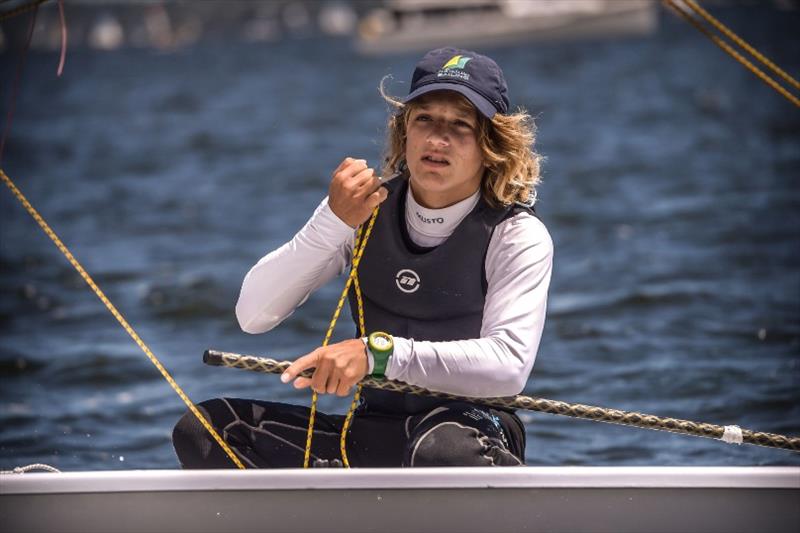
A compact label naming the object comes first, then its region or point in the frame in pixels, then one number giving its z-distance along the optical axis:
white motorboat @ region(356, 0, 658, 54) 89.81
